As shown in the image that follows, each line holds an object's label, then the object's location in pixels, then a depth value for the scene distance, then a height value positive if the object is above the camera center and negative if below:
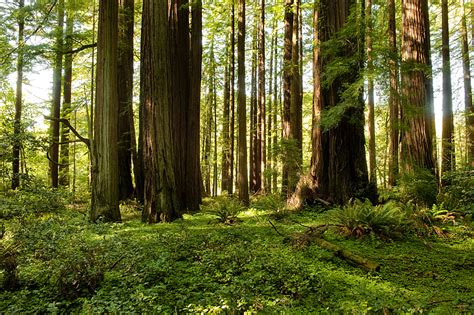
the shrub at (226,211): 7.77 -1.07
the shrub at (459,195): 6.40 -0.67
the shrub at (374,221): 5.54 -0.98
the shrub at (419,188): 6.37 -0.47
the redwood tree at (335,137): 7.66 +0.73
